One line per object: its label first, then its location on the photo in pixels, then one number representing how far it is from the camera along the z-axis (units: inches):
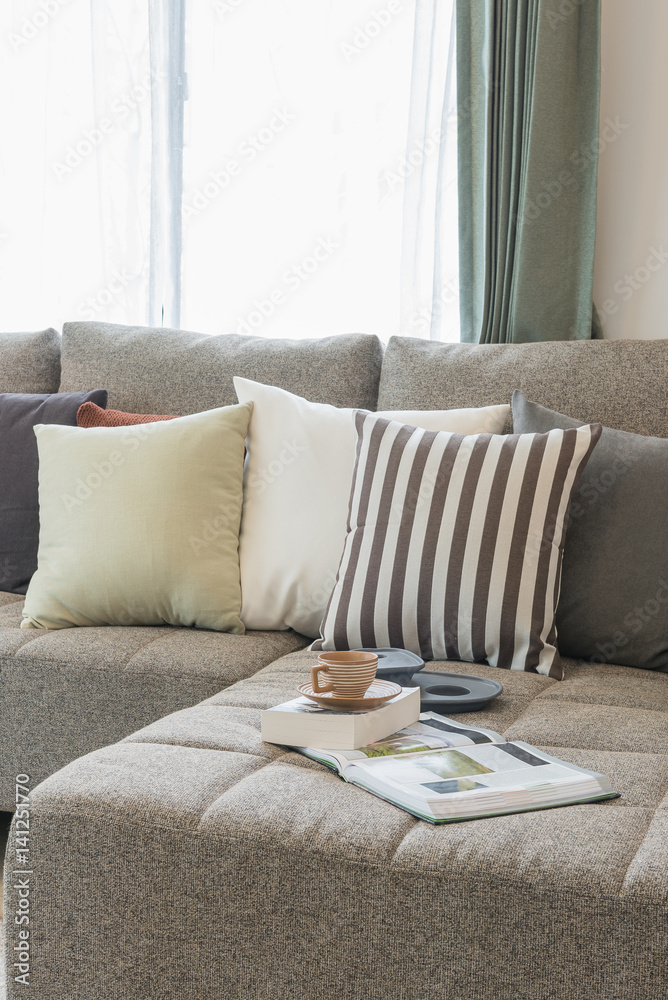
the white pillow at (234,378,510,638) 72.5
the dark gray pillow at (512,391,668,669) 63.4
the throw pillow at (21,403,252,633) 72.5
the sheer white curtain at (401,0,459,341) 100.7
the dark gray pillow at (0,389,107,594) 84.4
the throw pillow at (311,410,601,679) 61.8
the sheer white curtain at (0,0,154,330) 116.3
